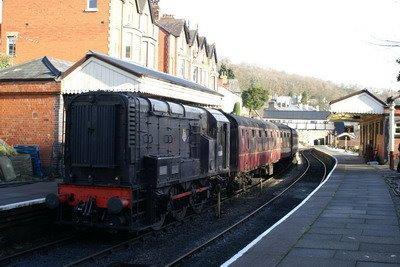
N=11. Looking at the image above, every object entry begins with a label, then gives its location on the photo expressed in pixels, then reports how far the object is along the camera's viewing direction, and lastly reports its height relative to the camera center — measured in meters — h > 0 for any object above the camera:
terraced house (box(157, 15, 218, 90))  39.03 +8.63
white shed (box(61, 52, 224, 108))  18.28 +2.58
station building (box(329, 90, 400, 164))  31.48 +2.36
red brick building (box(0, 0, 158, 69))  29.83 +7.55
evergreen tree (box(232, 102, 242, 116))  62.84 +4.84
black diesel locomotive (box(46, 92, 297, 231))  10.43 -0.53
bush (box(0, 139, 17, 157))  16.89 -0.38
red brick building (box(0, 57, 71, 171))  18.55 +1.25
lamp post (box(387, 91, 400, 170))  29.34 +1.56
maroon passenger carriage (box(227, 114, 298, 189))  18.52 -0.13
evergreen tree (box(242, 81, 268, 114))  77.81 +7.77
